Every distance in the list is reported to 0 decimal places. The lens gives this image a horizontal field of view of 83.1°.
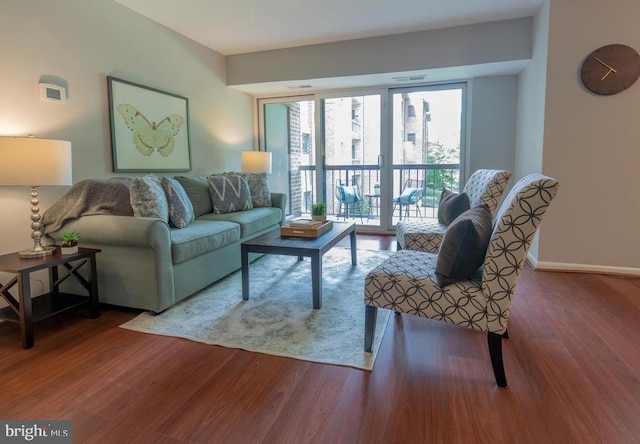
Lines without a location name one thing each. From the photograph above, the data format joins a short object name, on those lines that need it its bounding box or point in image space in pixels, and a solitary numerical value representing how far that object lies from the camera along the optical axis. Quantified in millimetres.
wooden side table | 1995
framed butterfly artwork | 3271
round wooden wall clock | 2998
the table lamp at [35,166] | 2074
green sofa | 2348
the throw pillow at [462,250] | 1630
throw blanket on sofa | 2574
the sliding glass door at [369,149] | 4922
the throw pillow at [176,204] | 2938
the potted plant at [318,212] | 3299
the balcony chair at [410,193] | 5203
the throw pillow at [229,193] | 3742
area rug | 2000
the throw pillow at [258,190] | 4152
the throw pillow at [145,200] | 2656
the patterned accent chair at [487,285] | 1509
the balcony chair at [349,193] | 5520
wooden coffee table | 2508
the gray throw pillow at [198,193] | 3605
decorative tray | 2879
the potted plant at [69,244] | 2285
